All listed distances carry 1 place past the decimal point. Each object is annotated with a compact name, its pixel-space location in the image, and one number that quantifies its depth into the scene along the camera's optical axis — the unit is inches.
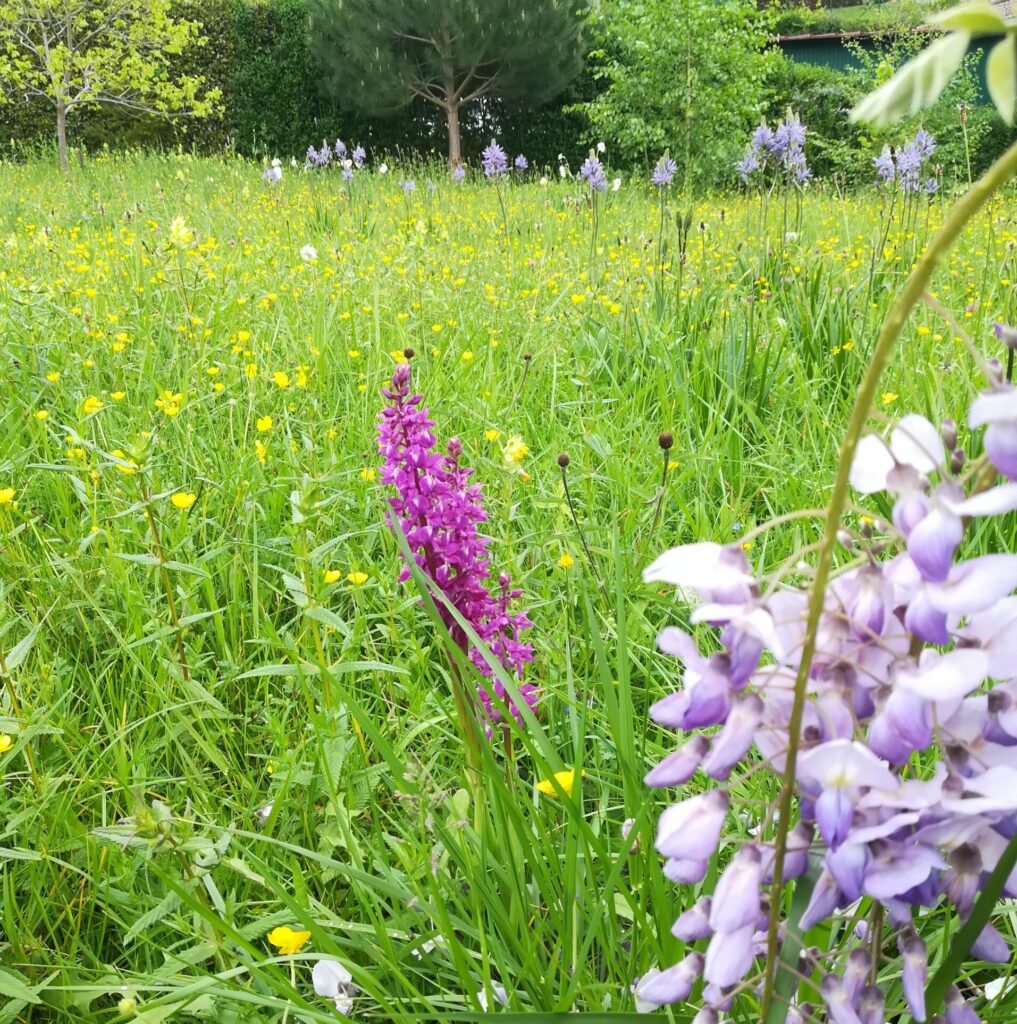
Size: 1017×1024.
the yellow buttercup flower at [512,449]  62.3
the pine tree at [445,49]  539.5
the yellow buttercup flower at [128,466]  63.4
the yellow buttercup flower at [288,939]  41.0
